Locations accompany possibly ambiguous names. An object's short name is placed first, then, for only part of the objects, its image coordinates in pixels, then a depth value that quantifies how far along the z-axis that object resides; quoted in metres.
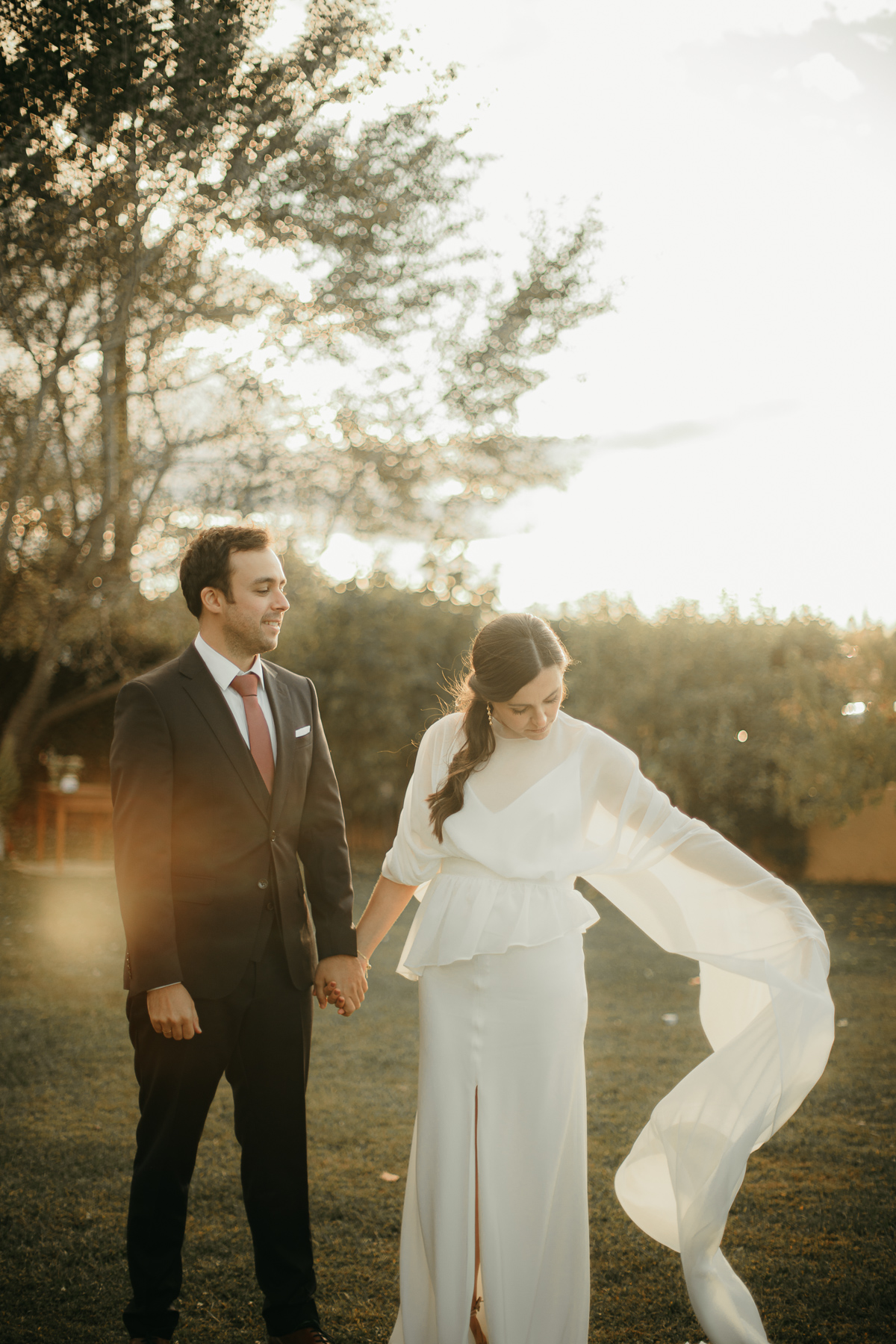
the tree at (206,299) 5.45
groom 2.61
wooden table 11.80
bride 2.55
